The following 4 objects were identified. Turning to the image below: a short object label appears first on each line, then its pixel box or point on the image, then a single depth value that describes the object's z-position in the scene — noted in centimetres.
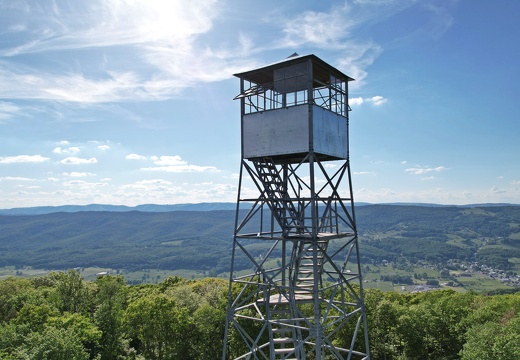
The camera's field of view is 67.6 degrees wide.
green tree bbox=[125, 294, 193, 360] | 3275
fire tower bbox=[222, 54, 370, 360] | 1798
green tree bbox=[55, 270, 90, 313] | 3875
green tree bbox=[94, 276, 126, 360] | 3395
